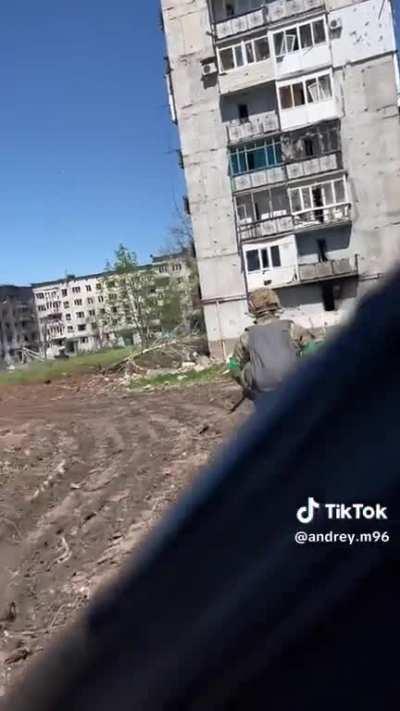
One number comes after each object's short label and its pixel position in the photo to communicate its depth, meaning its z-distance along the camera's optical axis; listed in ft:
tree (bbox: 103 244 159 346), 183.42
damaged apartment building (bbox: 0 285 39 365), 380.11
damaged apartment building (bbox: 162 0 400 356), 114.73
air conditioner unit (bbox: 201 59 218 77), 122.01
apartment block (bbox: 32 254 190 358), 396.78
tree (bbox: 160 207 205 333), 134.10
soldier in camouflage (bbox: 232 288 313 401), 15.03
